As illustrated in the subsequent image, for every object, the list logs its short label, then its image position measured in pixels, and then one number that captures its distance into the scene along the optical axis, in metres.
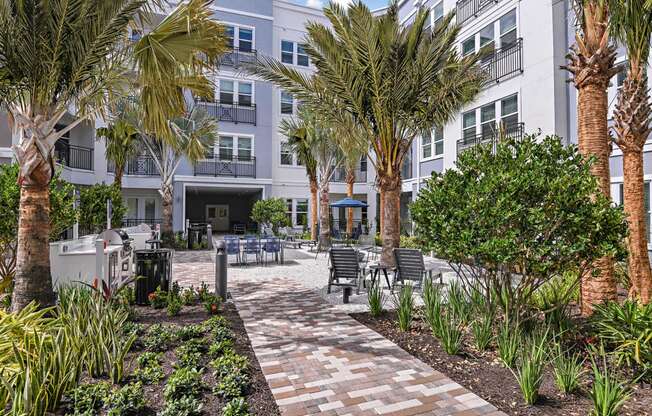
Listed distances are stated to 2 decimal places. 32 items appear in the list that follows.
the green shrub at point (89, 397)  3.24
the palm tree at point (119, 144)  16.64
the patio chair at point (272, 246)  13.29
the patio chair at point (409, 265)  8.02
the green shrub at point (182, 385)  3.47
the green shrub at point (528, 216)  4.23
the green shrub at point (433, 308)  5.13
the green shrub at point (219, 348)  4.54
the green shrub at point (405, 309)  5.62
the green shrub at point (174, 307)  6.22
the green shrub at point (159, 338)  4.70
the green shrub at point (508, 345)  4.14
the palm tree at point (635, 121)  5.60
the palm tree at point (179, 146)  17.28
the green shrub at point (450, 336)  4.69
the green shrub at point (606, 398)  3.02
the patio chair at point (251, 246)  12.89
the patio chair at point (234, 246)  12.97
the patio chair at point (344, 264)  8.27
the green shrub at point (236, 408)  3.18
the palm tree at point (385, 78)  9.33
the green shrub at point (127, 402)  3.21
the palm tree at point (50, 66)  5.00
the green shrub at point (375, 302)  6.41
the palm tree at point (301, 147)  18.45
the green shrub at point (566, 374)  3.59
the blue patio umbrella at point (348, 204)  19.98
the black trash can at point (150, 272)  7.03
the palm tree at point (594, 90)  5.58
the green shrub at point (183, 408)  3.15
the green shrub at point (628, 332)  3.87
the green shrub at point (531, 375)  3.45
